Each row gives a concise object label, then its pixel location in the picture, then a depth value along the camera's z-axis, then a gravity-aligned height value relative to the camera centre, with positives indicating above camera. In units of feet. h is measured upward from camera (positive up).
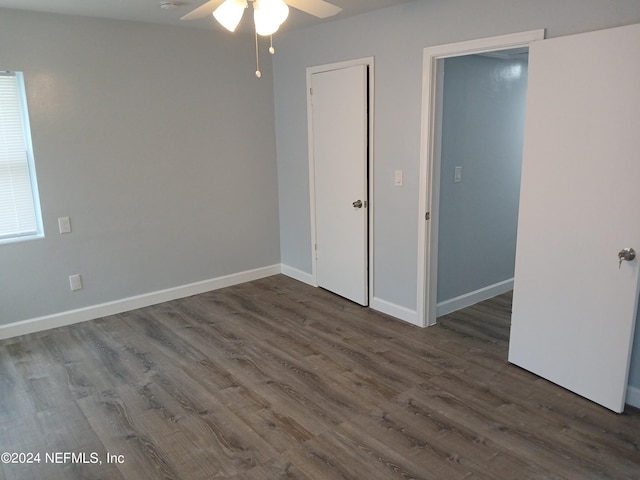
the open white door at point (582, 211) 8.24 -1.17
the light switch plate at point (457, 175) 13.26 -0.68
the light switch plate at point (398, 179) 12.70 -0.72
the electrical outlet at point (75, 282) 13.55 -3.42
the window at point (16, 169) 12.26 -0.27
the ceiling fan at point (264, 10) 6.40 +1.98
